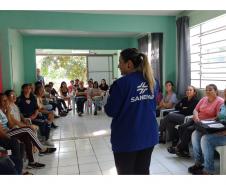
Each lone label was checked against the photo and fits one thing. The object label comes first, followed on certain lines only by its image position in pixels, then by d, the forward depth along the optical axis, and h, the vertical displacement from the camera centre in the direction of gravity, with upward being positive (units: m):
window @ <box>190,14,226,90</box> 3.20 +0.38
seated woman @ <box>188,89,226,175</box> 2.29 -0.90
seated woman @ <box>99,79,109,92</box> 6.52 -0.29
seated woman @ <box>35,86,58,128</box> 3.82 -0.54
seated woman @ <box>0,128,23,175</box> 2.20 -0.76
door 7.60 +0.38
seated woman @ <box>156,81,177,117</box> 3.71 -0.44
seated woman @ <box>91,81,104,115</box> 5.87 -0.55
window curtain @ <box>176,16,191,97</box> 3.75 +0.38
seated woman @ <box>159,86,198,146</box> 3.19 -0.65
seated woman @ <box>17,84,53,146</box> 3.28 -0.50
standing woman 1.21 -0.21
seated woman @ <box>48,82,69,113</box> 5.95 -0.60
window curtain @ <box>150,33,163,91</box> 4.72 +0.56
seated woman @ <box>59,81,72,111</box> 6.35 -0.45
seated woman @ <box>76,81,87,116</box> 5.89 -0.61
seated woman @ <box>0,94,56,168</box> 2.51 -0.68
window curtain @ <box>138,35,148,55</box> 5.52 +0.93
